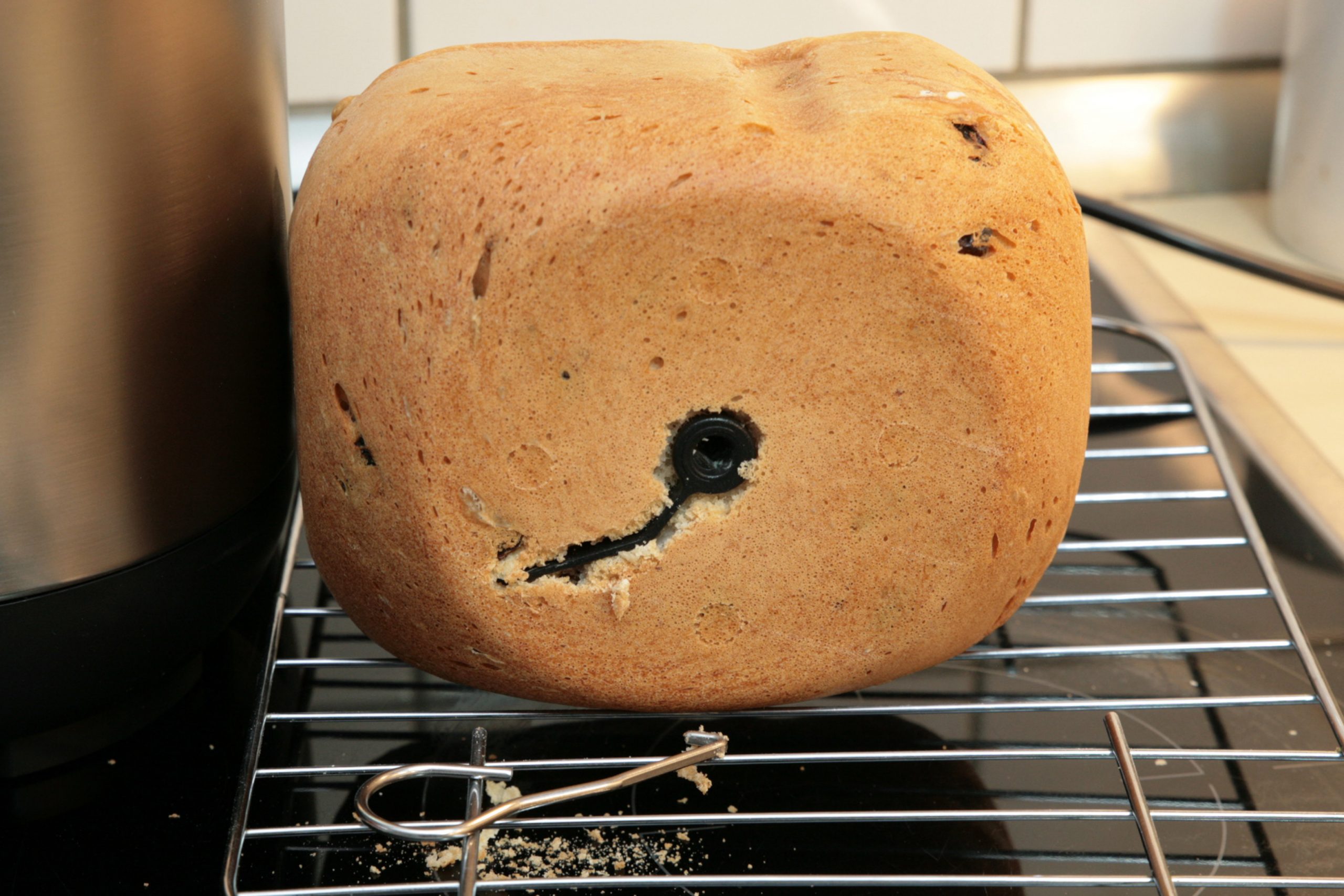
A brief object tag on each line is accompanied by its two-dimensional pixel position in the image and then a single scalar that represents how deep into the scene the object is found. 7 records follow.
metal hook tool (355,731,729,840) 0.41
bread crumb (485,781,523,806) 0.49
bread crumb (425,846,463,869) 0.46
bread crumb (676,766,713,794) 0.50
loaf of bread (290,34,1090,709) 0.43
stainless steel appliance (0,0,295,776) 0.39
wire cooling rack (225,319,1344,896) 0.46
